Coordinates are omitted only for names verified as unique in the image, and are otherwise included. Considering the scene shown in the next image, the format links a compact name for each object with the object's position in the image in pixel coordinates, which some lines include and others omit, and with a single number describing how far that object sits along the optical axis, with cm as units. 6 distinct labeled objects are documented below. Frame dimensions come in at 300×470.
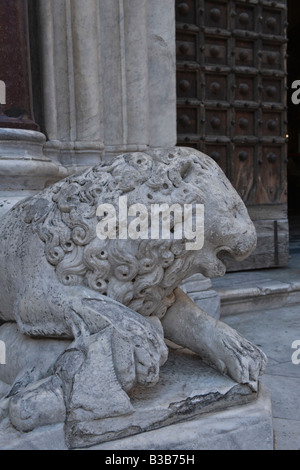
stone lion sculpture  134
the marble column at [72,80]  290
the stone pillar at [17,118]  231
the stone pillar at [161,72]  316
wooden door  369
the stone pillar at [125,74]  305
